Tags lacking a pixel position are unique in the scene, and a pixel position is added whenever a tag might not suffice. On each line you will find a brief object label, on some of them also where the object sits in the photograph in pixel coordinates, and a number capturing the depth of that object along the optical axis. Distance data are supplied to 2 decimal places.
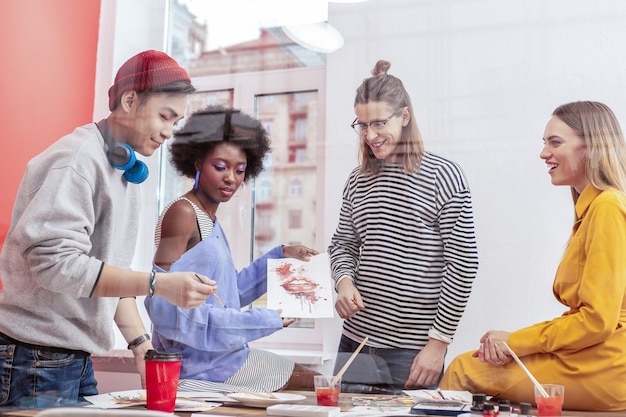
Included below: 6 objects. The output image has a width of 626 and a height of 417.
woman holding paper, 2.15
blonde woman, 1.77
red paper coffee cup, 1.78
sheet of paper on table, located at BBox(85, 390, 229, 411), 1.86
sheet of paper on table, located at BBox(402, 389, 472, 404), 1.88
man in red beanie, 1.90
